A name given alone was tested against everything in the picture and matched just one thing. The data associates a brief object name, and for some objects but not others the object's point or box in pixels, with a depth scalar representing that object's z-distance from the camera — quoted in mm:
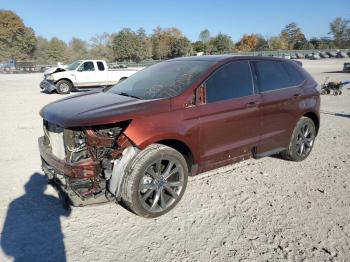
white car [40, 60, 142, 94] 16734
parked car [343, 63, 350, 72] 25131
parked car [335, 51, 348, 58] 59125
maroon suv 3467
